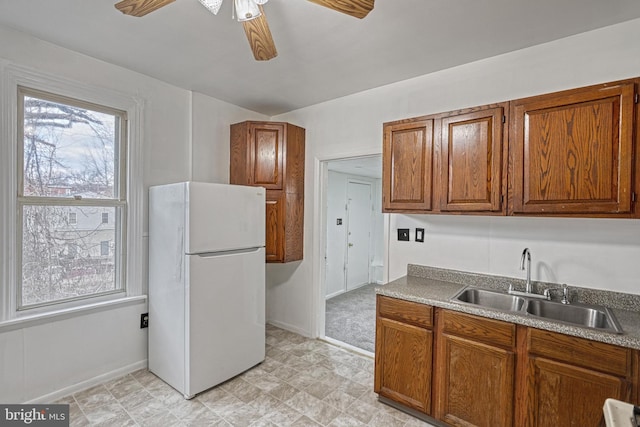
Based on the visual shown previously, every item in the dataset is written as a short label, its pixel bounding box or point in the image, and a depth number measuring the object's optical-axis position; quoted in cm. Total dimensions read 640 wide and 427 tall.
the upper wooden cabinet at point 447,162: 201
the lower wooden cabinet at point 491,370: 149
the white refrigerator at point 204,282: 229
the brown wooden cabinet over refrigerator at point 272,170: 321
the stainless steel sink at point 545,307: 179
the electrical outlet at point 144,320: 269
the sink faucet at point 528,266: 206
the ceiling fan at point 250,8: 138
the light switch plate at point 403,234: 272
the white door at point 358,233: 551
